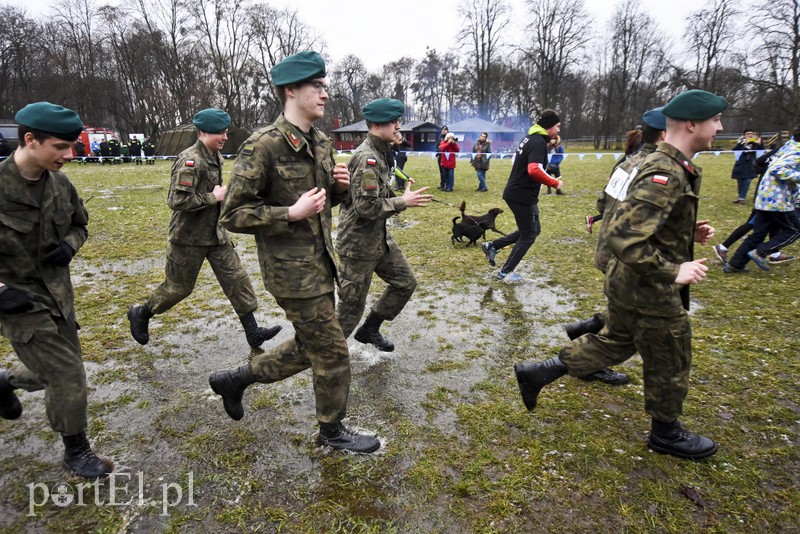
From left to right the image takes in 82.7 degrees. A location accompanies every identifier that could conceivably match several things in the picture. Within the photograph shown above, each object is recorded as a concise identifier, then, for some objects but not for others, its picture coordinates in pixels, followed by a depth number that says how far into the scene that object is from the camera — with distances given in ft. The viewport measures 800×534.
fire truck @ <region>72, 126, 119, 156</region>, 125.43
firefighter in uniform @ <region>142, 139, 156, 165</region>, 99.91
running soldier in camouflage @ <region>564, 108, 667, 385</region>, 12.50
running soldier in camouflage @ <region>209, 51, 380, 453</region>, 8.15
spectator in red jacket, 49.90
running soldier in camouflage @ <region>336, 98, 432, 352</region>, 11.50
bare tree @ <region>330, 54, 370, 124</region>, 213.25
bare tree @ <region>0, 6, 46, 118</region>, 158.81
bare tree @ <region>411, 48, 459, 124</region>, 228.02
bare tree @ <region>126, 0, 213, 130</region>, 155.33
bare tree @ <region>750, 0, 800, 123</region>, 95.04
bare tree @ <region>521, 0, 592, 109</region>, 153.58
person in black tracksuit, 18.08
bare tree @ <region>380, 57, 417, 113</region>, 230.07
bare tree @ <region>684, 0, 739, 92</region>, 137.69
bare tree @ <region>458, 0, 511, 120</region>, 167.22
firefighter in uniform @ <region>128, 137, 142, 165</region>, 97.09
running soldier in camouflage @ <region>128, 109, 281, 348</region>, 12.86
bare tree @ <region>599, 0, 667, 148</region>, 162.30
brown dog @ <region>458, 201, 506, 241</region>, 27.14
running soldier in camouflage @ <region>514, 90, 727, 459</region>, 8.00
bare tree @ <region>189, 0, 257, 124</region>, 157.69
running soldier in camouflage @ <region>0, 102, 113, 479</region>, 8.01
